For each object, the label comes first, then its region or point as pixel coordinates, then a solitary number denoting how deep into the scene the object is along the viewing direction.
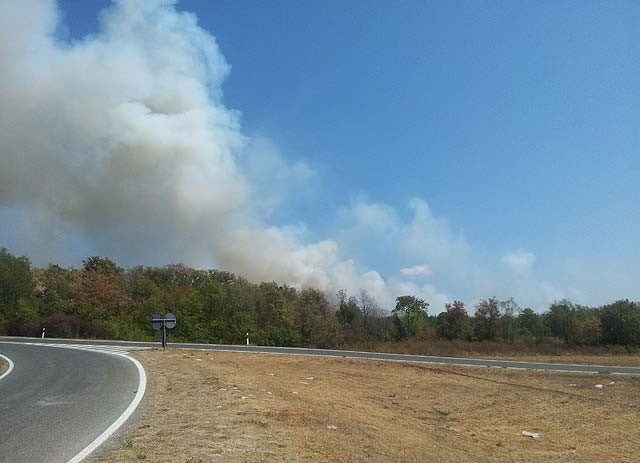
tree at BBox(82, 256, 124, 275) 85.00
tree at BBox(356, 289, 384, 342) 71.19
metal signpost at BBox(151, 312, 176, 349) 30.27
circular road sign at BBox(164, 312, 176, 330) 30.21
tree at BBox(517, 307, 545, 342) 69.68
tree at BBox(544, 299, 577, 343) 65.88
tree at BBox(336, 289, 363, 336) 73.58
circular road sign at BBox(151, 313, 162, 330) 30.30
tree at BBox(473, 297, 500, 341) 69.88
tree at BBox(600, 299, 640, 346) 53.09
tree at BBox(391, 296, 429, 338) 71.12
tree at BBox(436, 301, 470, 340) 69.62
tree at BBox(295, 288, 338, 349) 56.47
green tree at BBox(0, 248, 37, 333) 64.25
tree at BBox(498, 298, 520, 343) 68.94
